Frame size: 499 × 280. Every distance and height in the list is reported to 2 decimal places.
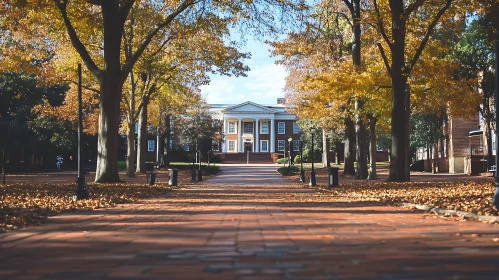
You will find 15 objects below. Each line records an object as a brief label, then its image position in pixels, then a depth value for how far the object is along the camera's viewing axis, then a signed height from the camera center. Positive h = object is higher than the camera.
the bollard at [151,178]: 24.32 -0.73
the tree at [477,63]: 36.53 +6.12
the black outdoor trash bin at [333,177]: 23.05 -0.68
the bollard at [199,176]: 31.52 -0.84
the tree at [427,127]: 47.53 +2.64
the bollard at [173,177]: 24.59 -0.69
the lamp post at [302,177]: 30.73 -0.89
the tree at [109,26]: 20.67 +5.04
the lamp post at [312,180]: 25.16 -0.86
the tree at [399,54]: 22.30 +4.07
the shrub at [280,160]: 76.72 -0.06
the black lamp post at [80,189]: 14.72 -0.71
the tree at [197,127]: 66.88 +3.83
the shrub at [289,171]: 42.05 -0.81
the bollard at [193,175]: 30.36 -0.78
